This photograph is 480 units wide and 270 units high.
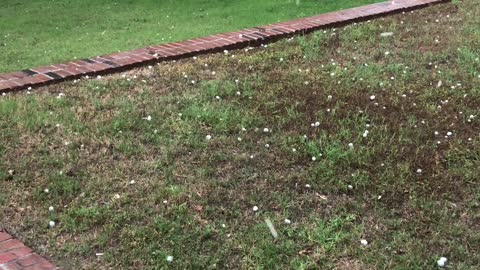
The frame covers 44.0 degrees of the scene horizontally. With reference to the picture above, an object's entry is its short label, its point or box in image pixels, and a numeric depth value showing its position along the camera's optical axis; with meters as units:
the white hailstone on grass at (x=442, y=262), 2.28
